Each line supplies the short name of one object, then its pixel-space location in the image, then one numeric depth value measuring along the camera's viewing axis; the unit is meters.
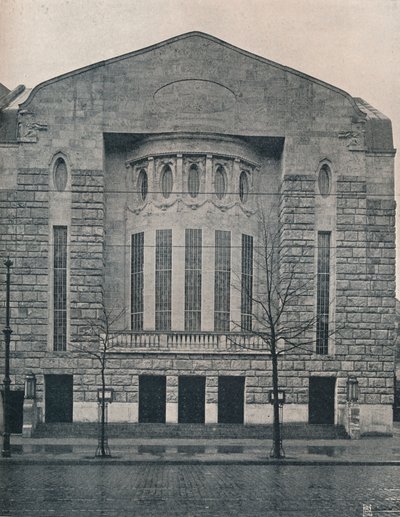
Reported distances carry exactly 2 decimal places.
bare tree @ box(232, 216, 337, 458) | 37.50
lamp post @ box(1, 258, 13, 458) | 27.50
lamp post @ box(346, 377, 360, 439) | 35.94
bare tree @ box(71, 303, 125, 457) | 36.44
